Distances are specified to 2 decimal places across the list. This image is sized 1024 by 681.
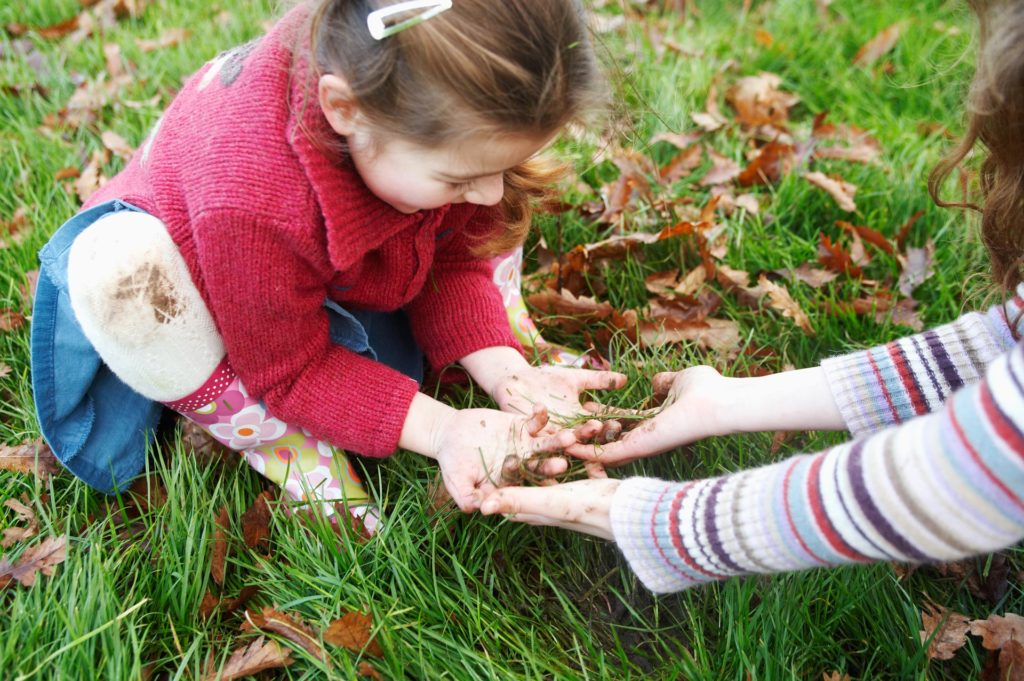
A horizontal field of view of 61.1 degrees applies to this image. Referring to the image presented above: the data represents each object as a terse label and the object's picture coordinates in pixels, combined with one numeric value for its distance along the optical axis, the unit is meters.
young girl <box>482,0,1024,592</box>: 1.12
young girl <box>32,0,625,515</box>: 1.41
